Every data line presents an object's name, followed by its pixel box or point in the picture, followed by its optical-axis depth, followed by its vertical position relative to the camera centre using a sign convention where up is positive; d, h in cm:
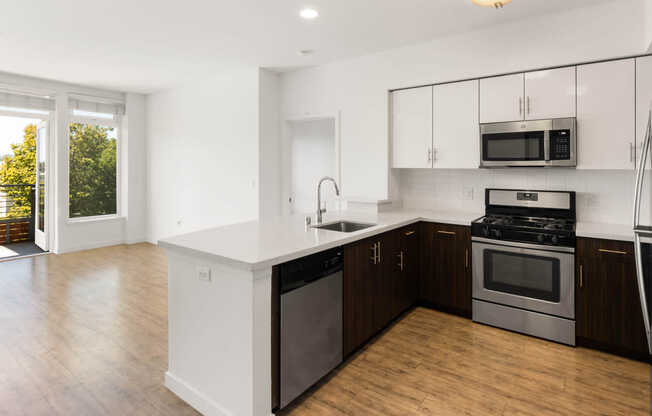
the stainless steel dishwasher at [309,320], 197 -68
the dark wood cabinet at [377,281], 251 -62
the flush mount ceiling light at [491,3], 249 +134
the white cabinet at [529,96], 303 +90
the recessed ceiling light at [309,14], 311 +159
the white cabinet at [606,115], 280 +66
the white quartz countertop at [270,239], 186 -23
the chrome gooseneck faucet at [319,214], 304 -10
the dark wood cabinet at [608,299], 255 -70
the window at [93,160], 599 +72
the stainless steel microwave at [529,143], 298 +49
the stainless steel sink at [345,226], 317 -21
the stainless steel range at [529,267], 279 -52
